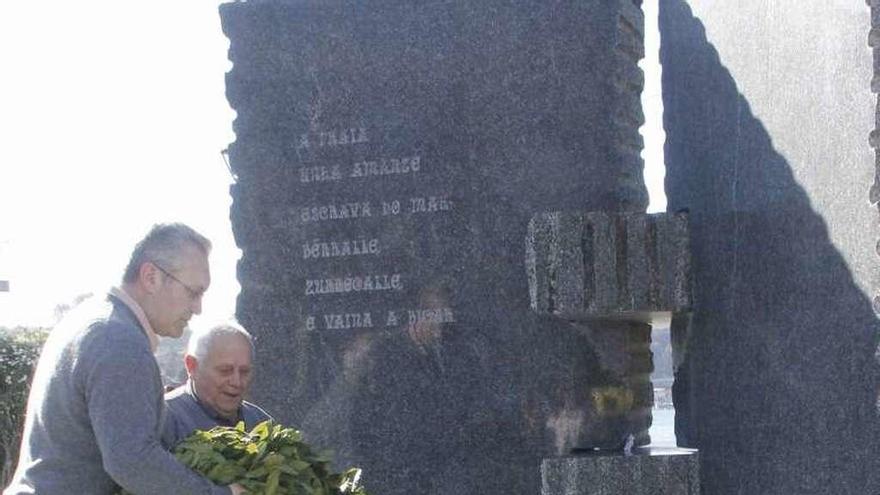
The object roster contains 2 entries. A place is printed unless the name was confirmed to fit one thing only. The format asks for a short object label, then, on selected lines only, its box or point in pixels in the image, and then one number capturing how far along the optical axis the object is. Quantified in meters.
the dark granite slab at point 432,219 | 5.79
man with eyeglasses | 3.17
